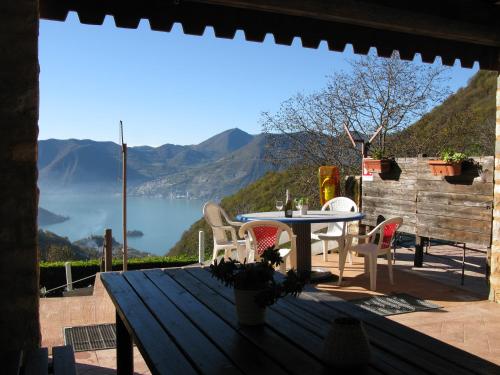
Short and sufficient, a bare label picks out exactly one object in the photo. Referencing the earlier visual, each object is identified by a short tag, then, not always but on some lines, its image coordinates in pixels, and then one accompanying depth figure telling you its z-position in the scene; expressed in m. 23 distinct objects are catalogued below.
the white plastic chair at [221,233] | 5.61
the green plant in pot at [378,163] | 6.44
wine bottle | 5.32
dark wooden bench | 1.95
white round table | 5.02
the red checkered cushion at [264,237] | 4.89
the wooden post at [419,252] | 6.16
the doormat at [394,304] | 4.35
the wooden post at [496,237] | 4.50
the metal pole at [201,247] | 6.98
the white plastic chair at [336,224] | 5.64
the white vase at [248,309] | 1.77
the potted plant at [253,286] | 1.71
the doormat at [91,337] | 3.53
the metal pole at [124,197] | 6.74
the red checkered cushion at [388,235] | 5.20
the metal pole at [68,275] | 7.06
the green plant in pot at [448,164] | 5.21
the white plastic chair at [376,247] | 5.09
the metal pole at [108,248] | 6.34
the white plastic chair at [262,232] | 4.84
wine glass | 5.66
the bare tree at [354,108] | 10.62
